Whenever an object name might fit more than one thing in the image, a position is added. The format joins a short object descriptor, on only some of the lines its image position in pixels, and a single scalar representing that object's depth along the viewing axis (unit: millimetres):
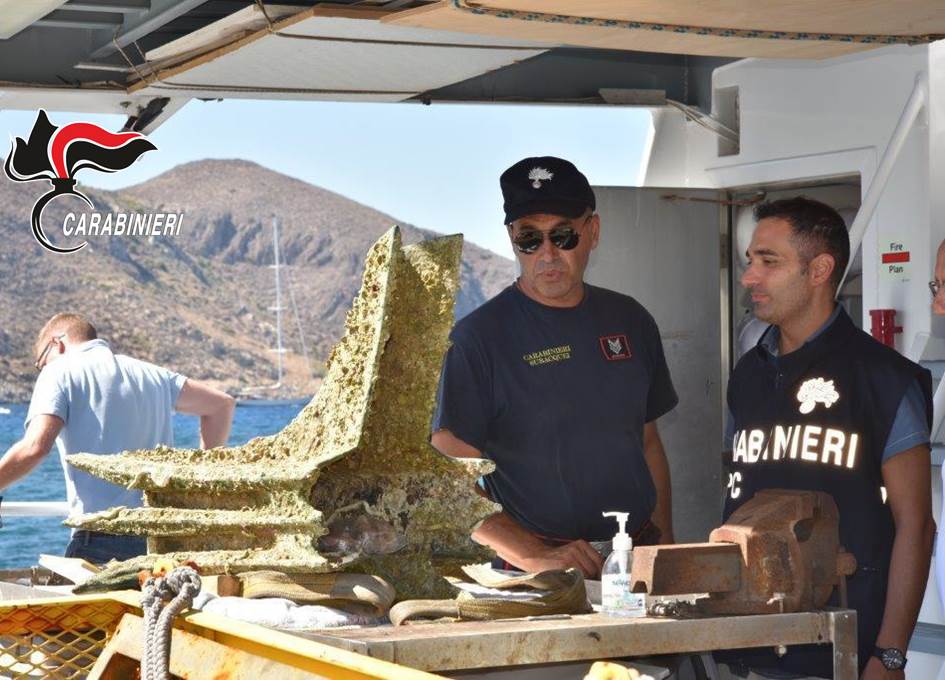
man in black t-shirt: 4605
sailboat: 91812
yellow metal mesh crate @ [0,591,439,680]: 2354
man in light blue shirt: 6594
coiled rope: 2557
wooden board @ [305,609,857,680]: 3021
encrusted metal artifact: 3367
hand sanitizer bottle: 3377
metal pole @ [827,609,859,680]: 3482
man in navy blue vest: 4004
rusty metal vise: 3414
